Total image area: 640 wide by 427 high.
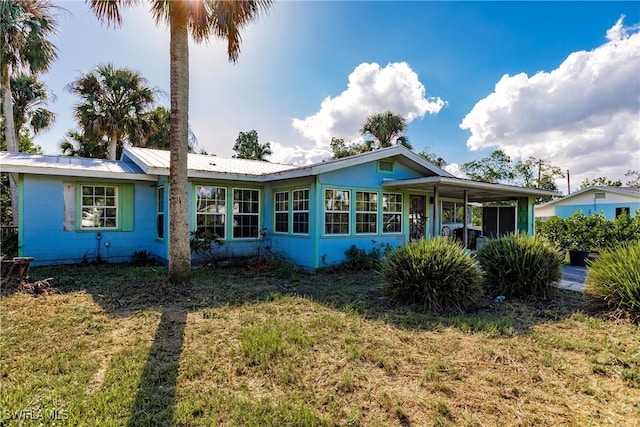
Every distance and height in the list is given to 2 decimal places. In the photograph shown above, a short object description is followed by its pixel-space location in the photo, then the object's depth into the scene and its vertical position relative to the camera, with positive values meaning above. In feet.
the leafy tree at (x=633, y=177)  135.03 +15.46
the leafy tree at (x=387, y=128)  77.56 +20.51
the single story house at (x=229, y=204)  29.73 +0.96
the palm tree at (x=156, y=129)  57.93 +15.69
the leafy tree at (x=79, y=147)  61.93 +12.57
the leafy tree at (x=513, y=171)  105.29 +14.70
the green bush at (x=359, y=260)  31.37 -4.50
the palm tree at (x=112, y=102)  53.98 +18.81
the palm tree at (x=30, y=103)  53.06 +18.24
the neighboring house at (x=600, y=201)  64.80 +2.87
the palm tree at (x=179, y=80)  21.86 +8.96
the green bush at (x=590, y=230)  36.68 -1.87
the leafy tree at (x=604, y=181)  128.88 +13.25
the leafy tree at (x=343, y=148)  93.07 +19.92
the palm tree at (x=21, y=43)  41.93 +22.56
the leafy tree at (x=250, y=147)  99.09 +20.30
